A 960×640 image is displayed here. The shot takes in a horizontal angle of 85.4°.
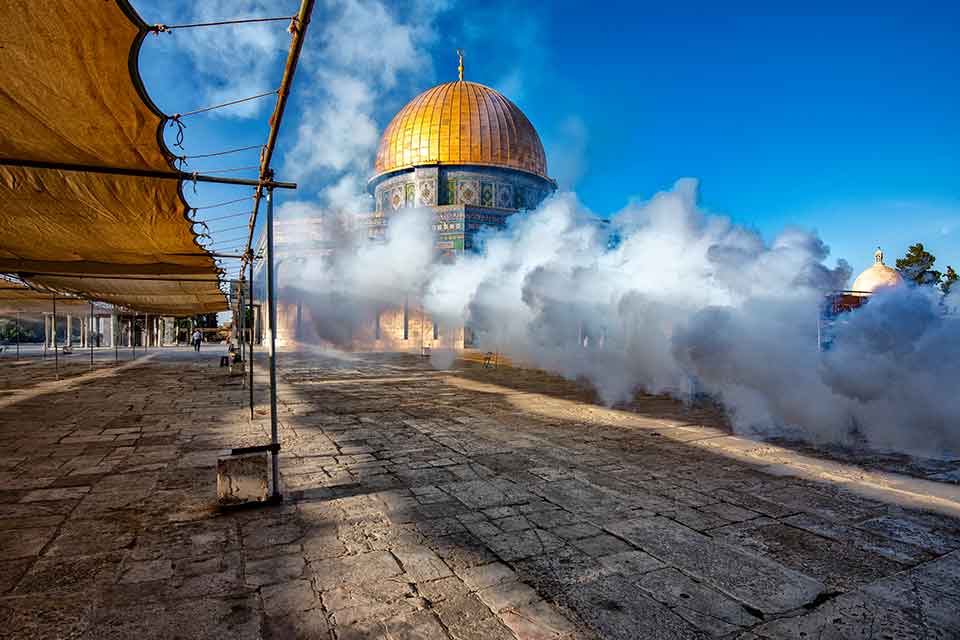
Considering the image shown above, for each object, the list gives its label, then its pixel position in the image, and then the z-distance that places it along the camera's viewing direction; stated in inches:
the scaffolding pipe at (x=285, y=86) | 102.0
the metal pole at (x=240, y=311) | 513.0
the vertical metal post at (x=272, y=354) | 170.8
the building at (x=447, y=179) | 1223.5
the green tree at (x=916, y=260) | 1268.8
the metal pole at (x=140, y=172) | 151.6
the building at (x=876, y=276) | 1376.7
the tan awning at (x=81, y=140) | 102.2
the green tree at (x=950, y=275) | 1232.7
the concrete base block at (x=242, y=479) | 164.4
